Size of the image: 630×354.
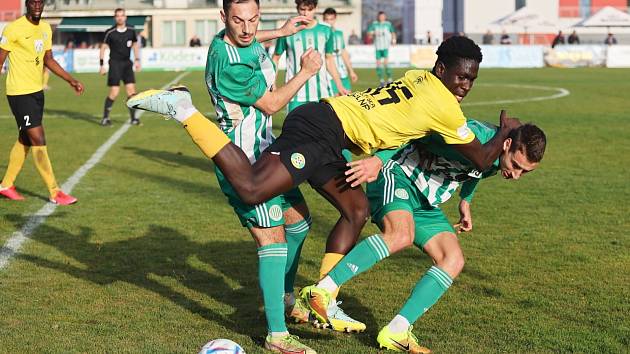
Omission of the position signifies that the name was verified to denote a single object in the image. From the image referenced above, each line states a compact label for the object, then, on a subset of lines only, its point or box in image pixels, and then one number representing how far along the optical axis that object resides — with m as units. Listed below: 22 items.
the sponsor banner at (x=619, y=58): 48.12
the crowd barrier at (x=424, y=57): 45.84
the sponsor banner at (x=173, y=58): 46.44
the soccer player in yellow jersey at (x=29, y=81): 10.55
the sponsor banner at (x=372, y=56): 47.16
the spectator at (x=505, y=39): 57.41
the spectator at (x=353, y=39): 64.75
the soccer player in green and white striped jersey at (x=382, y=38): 32.38
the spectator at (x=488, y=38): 60.15
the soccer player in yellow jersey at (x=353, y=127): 5.19
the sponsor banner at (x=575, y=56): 48.14
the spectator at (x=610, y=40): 56.26
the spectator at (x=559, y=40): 53.05
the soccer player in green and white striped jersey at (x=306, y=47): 12.21
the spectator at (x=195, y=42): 56.41
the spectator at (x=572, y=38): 57.45
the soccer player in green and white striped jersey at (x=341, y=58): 14.44
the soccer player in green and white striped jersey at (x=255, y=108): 5.28
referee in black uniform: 19.53
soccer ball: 4.91
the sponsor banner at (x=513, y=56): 47.94
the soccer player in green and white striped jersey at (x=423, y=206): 5.38
